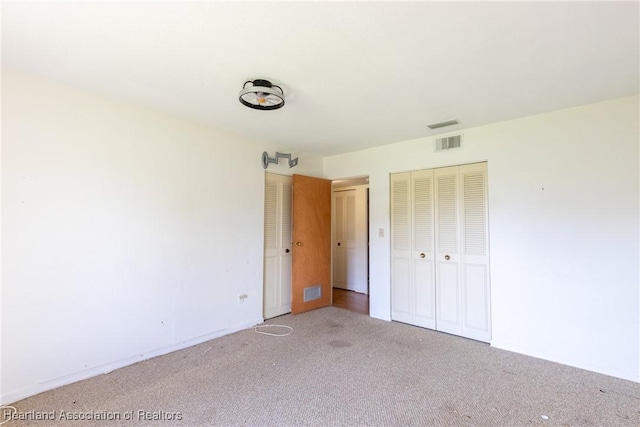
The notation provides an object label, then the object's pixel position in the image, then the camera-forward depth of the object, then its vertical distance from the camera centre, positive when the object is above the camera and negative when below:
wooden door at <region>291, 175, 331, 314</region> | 4.40 -0.26
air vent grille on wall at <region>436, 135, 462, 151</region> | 3.59 +1.04
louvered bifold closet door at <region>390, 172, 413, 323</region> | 4.07 -0.29
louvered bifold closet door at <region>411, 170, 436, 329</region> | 3.86 -0.31
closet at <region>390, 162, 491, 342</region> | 3.47 -0.29
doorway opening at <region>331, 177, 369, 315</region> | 6.03 -0.25
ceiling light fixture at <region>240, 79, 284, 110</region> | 2.29 +1.06
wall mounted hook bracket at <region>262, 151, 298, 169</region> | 4.07 +0.96
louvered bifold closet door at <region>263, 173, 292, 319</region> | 4.19 -0.28
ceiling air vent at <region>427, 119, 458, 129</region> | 3.28 +1.17
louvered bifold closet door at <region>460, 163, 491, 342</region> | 3.41 -0.31
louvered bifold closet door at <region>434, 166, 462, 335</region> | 3.64 -0.30
